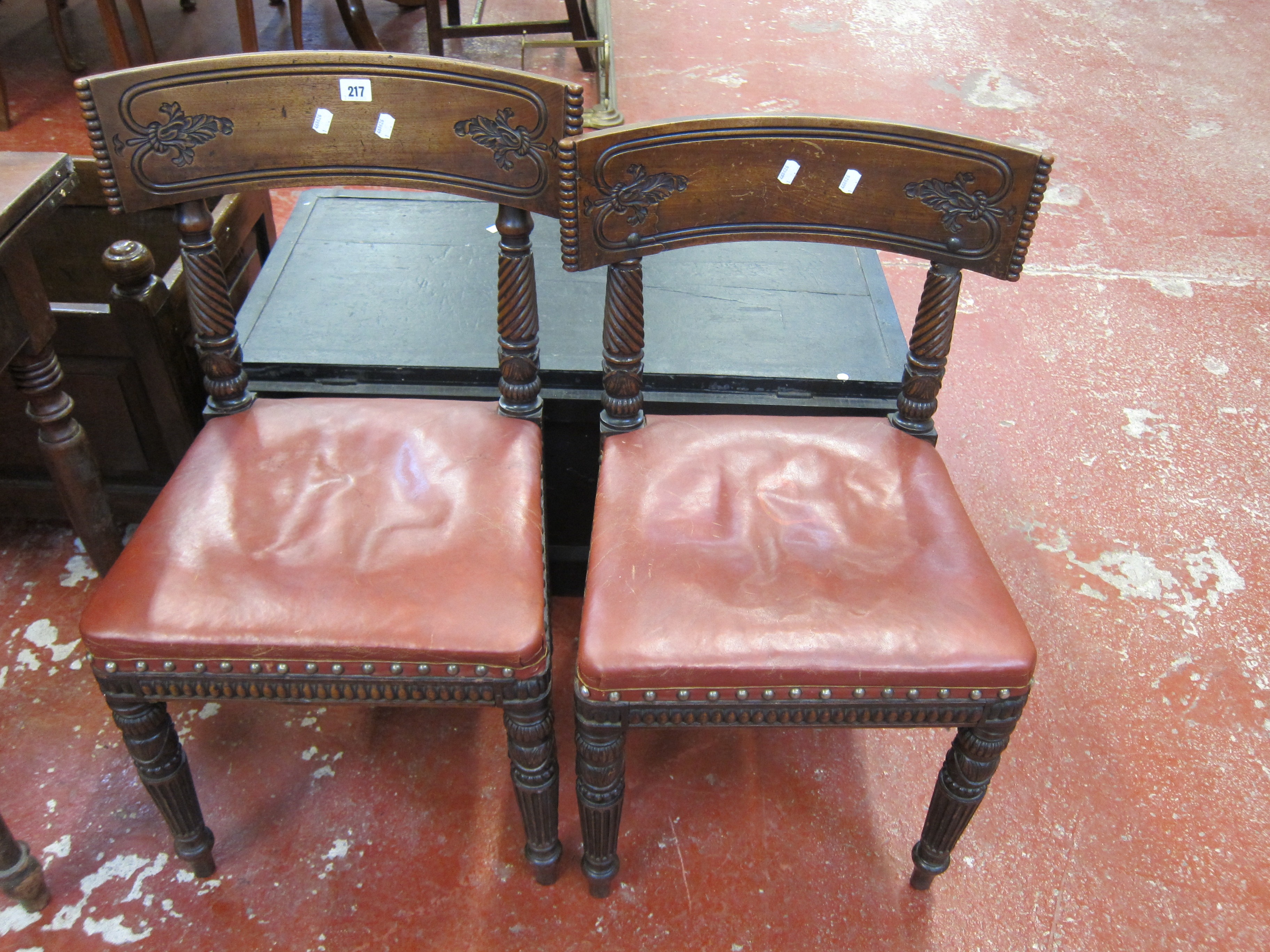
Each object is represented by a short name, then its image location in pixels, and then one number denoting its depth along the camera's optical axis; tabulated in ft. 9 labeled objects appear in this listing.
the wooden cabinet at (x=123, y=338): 5.61
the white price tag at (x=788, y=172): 4.43
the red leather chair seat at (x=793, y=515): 3.95
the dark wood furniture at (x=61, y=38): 12.10
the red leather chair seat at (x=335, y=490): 3.96
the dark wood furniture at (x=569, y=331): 5.58
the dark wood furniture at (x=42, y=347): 4.43
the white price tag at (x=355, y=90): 4.41
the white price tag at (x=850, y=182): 4.46
